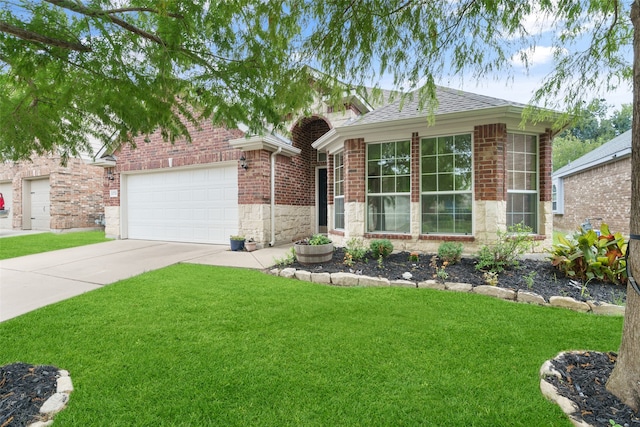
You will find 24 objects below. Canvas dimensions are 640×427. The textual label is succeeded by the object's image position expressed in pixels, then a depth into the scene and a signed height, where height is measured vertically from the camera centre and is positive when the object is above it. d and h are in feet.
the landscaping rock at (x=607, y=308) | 12.94 -4.11
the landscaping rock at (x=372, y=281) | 17.20 -3.87
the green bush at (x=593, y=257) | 15.80 -2.46
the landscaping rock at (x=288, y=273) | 19.36 -3.81
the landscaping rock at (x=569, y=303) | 13.44 -4.05
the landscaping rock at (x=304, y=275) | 18.78 -3.85
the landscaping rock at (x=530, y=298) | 14.15 -4.01
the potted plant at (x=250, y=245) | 28.58 -3.09
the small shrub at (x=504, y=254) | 17.76 -2.52
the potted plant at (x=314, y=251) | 21.01 -2.69
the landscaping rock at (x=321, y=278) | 18.22 -3.89
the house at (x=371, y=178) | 21.74 +2.83
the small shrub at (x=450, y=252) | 19.40 -2.61
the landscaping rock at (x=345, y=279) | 17.65 -3.85
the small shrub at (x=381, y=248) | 21.47 -2.54
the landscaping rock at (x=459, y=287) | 15.85 -3.88
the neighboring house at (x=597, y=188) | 38.55 +3.15
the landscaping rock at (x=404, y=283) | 16.76 -3.91
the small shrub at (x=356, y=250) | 21.48 -2.72
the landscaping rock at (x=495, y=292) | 14.85 -3.92
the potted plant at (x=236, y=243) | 28.73 -2.89
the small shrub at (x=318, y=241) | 21.53 -2.05
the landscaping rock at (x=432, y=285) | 16.31 -3.89
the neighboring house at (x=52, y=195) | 45.34 +2.71
